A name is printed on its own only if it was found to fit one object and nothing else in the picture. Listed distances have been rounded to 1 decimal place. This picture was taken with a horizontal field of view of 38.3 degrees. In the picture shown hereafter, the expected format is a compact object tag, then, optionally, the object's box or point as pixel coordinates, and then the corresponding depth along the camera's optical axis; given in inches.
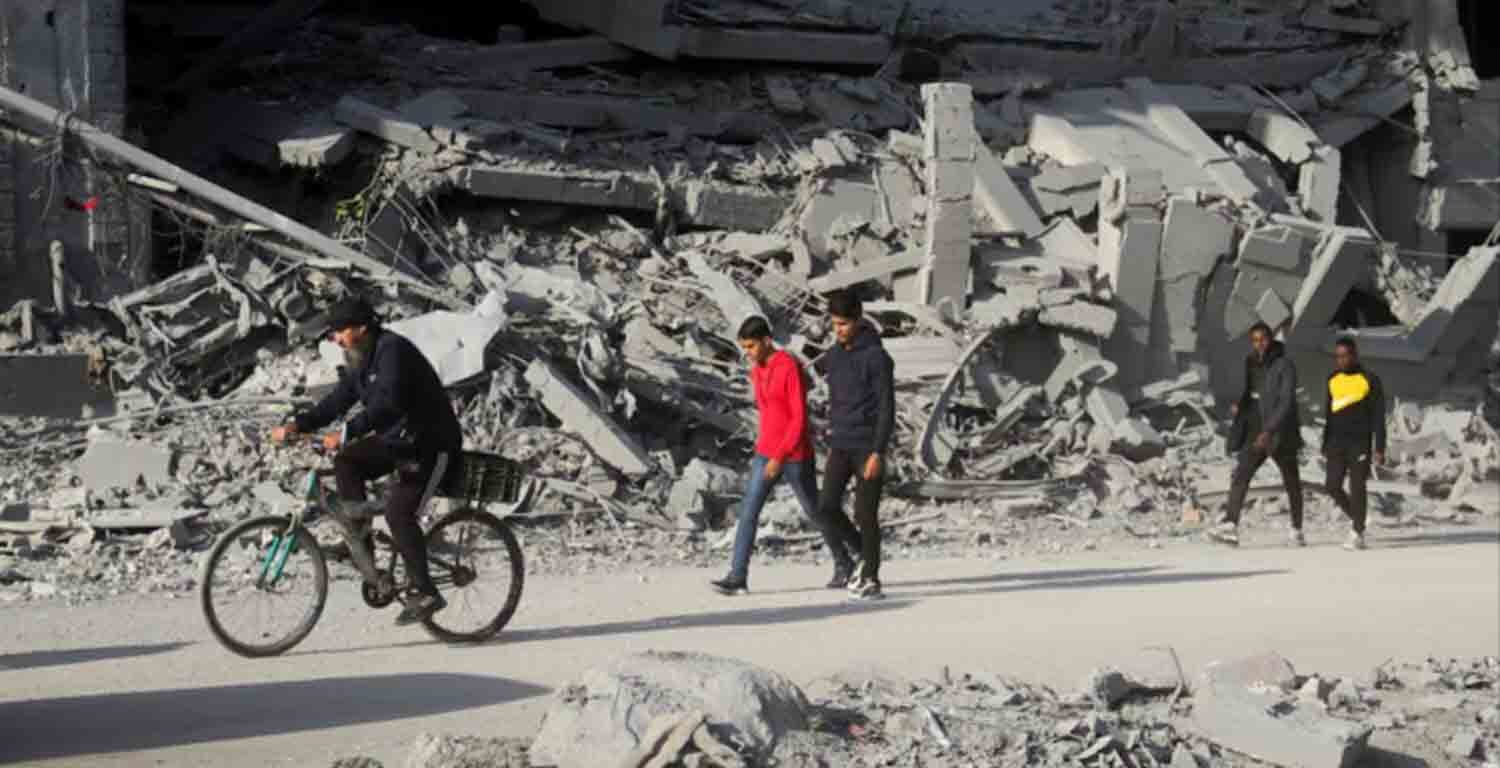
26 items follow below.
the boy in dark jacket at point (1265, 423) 569.6
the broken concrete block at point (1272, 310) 767.1
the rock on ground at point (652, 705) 285.7
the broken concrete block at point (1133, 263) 731.4
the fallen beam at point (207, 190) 615.8
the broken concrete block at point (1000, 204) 750.5
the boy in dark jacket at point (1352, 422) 582.2
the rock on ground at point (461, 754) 286.5
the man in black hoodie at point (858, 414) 441.4
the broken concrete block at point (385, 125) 732.7
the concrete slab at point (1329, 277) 767.7
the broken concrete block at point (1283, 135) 888.9
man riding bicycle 364.5
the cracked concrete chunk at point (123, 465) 542.6
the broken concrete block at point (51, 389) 604.7
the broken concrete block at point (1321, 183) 866.8
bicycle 366.3
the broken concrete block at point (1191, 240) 740.6
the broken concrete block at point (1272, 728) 334.3
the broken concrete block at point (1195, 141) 817.5
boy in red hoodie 439.8
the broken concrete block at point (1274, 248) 758.5
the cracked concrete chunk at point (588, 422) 576.4
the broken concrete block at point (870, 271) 706.2
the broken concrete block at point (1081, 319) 695.7
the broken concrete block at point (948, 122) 690.8
